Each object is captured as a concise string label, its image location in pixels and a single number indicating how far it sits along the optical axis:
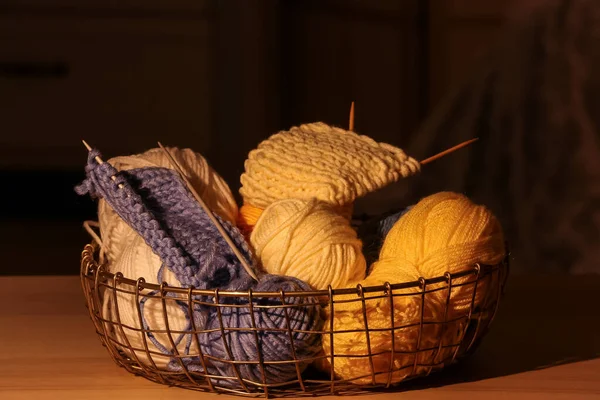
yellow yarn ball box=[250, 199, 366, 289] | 1.43
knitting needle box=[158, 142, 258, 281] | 1.41
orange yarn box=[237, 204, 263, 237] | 1.53
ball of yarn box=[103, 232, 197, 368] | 1.43
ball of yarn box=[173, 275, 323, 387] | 1.39
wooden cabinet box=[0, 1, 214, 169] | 2.88
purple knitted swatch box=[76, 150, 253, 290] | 1.41
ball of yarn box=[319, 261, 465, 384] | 1.40
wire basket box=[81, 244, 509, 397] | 1.39
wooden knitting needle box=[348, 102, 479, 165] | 1.59
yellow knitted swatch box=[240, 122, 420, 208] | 1.48
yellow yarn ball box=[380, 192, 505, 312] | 1.43
